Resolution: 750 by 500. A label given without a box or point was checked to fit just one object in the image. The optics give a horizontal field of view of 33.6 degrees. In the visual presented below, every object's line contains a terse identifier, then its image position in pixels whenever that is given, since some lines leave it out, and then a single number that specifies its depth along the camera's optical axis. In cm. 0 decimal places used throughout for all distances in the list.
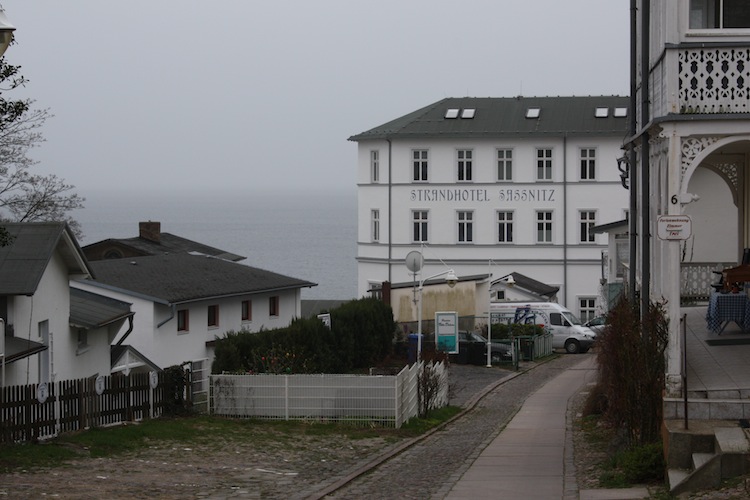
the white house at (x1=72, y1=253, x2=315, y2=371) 3972
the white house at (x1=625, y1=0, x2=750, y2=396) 1502
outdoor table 1914
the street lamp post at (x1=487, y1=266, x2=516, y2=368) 4425
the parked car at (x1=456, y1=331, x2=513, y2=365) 4525
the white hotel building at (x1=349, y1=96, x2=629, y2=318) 6925
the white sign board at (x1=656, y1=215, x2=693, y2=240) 1476
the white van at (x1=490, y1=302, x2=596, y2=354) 5422
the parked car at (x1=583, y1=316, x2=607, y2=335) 5519
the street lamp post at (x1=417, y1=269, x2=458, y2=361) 4041
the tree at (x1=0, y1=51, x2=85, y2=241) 4144
